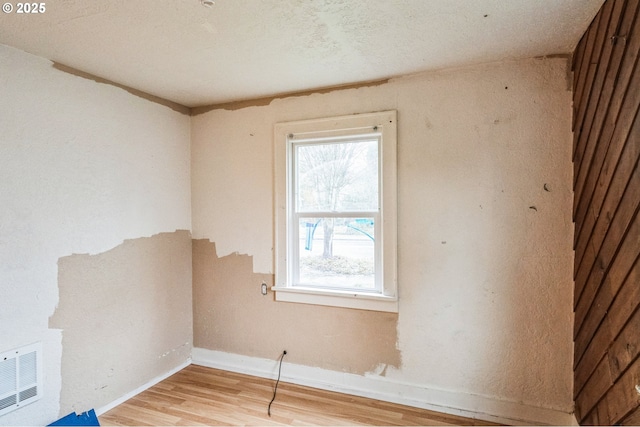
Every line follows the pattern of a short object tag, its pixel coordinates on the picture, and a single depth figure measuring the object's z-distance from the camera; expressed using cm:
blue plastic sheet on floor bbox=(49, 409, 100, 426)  208
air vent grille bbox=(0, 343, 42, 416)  187
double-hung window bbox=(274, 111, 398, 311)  251
